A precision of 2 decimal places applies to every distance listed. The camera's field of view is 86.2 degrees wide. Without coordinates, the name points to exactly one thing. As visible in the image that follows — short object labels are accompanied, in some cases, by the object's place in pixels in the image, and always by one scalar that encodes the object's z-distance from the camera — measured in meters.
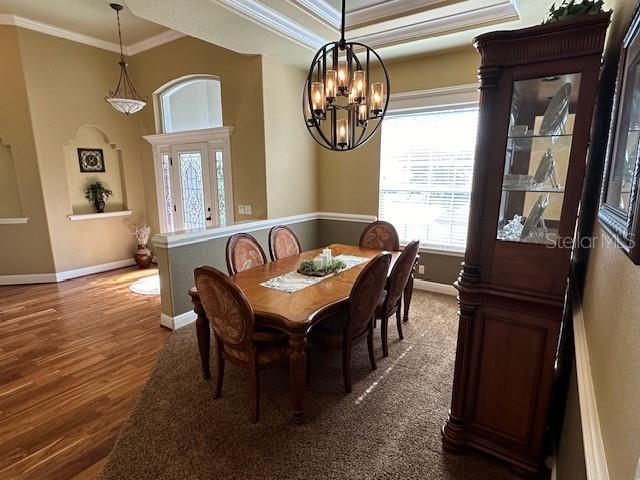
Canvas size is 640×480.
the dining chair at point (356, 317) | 2.23
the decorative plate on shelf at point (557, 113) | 1.54
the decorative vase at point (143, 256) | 5.70
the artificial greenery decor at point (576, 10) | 1.45
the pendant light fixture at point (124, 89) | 5.34
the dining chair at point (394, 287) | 2.73
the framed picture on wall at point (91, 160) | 5.32
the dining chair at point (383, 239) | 3.55
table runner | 2.47
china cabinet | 1.48
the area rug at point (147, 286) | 4.61
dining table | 2.01
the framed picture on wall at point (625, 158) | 0.76
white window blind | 4.01
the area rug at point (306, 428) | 1.83
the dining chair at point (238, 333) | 1.96
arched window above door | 5.13
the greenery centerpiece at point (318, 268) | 2.77
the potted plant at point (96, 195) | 5.45
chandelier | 2.24
